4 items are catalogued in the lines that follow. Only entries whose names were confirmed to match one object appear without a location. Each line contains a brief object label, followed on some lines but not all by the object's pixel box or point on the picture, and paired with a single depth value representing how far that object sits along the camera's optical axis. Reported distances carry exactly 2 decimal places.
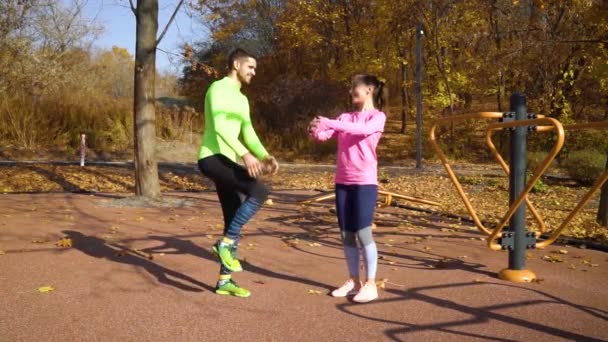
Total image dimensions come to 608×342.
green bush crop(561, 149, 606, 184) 14.83
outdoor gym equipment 4.70
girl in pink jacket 4.11
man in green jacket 3.97
